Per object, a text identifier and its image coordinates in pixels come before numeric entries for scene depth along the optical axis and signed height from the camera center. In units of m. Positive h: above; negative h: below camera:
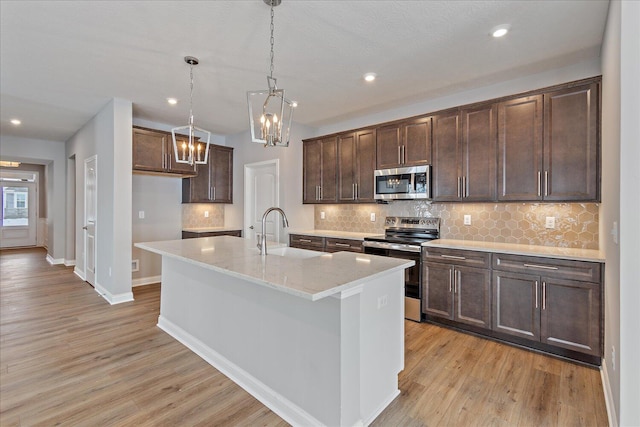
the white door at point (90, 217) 4.82 -0.11
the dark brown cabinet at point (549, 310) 2.52 -0.86
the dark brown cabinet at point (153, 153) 4.48 +0.84
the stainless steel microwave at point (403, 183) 3.70 +0.34
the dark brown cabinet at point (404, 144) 3.75 +0.84
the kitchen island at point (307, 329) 1.70 -0.76
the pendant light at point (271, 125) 1.99 +0.58
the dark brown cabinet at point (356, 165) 4.31 +0.64
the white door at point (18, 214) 9.16 -0.12
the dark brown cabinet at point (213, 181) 5.46 +0.52
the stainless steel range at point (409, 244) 3.52 -0.40
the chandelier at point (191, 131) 2.82 +0.71
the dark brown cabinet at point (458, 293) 3.07 -0.86
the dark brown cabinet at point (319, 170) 4.78 +0.64
